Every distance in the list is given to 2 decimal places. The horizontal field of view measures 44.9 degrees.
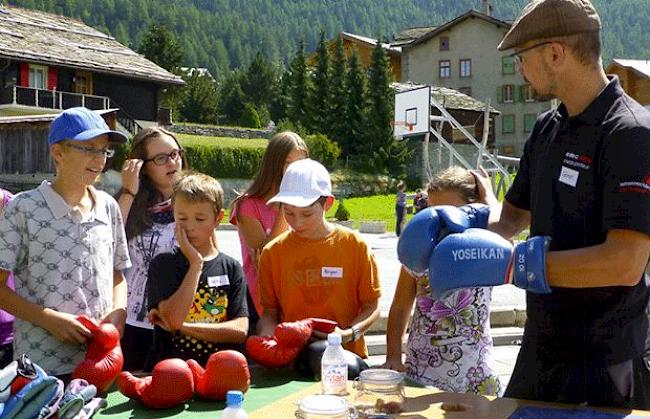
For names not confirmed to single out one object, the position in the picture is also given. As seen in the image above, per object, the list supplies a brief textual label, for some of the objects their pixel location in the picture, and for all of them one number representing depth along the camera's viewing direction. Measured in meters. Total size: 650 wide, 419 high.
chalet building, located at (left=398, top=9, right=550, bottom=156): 56.62
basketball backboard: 26.44
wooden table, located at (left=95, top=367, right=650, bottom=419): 2.45
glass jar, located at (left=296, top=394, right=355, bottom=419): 2.28
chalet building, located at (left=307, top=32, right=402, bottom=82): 62.38
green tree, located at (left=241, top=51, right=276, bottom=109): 66.94
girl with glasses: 3.75
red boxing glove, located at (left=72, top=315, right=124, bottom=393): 2.74
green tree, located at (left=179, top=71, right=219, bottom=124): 57.16
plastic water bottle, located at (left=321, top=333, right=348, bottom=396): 2.70
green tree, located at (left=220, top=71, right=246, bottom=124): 61.84
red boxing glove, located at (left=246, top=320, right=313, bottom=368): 3.12
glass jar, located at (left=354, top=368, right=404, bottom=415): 2.51
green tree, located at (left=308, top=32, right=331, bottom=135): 43.34
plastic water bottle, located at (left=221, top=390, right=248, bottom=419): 2.10
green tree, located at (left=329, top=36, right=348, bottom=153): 42.34
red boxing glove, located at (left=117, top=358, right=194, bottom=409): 2.71
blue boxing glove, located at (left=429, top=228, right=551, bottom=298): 2.27
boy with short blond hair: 3.20
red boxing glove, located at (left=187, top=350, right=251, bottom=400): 2.79
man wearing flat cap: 2.29
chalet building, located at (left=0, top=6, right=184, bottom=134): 32.56
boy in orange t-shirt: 3.46
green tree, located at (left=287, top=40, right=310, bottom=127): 45.94
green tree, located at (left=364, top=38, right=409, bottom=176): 40.66
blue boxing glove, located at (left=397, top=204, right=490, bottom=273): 2.40
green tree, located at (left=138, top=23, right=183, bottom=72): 56.69
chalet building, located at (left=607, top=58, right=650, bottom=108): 40.03
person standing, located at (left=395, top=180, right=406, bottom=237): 23.53
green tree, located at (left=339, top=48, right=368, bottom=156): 41.62
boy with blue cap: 3.04
